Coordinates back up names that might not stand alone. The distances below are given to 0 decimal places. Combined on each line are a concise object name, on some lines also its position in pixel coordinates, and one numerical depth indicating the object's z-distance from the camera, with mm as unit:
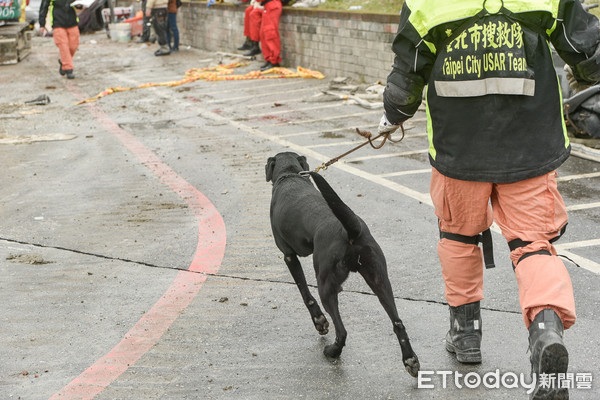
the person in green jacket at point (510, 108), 3289
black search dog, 3684
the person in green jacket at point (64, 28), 16578
